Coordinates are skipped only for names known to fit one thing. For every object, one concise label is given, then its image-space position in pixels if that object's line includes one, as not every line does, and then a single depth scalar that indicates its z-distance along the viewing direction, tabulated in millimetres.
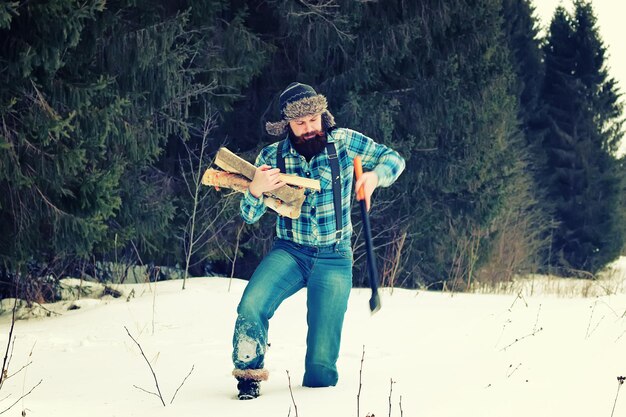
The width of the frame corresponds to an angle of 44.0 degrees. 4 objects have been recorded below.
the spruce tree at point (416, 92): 12484
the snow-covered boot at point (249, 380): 4363
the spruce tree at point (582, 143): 28938
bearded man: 4520
